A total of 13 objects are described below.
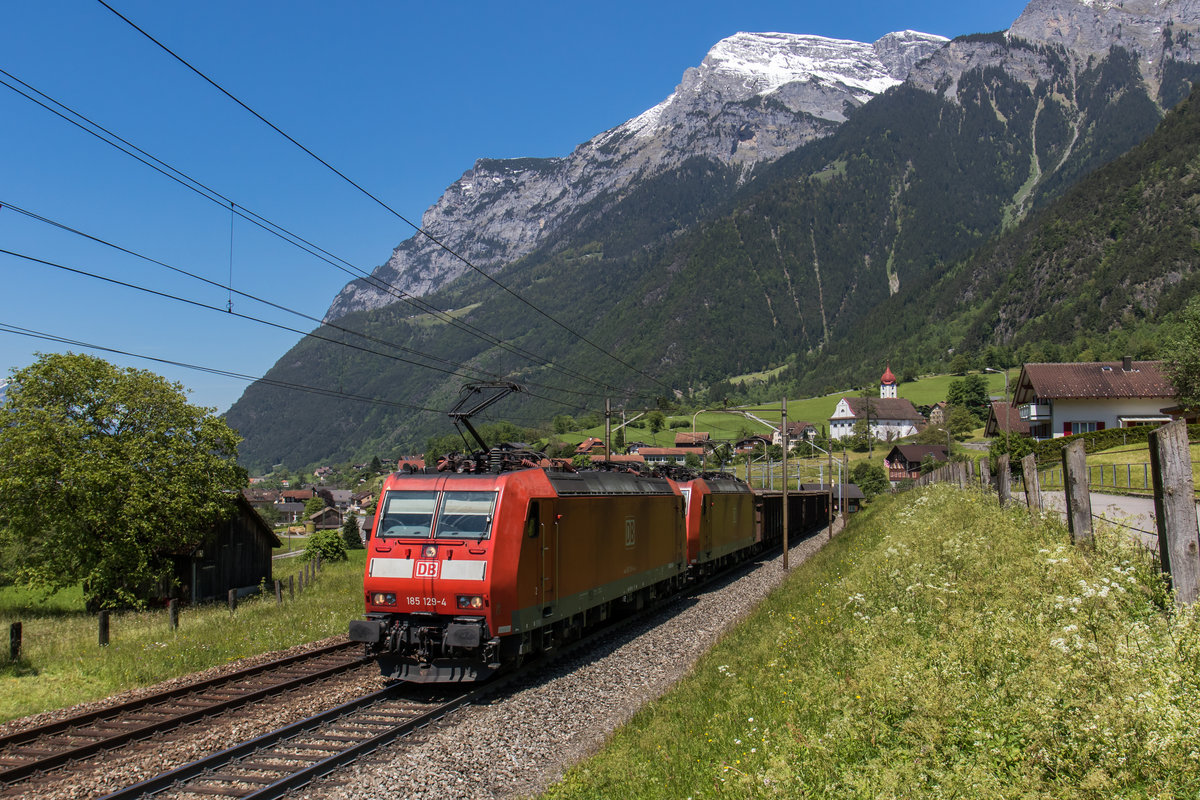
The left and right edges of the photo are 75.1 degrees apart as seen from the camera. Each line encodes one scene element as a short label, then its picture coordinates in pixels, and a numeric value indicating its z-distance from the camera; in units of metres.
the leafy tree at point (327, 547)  49.47
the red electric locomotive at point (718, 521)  26.44
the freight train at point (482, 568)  13.32
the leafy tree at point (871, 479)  95.75
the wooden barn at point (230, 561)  31.92
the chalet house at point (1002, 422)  79.99
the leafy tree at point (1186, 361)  53.56
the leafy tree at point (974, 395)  135.88
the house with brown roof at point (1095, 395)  68.38
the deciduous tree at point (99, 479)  26.03
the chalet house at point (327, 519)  132.50
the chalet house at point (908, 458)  105.75
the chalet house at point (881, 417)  151.50
